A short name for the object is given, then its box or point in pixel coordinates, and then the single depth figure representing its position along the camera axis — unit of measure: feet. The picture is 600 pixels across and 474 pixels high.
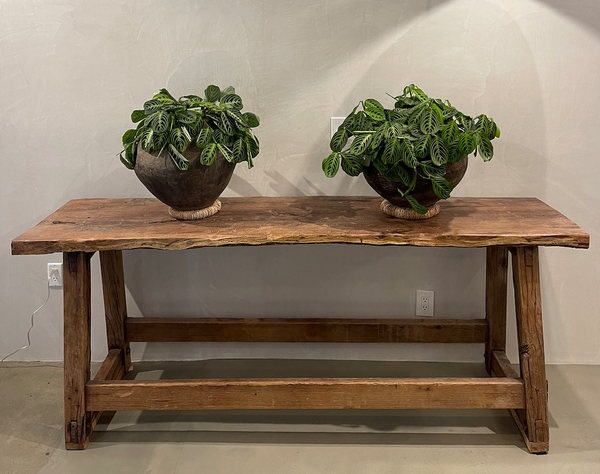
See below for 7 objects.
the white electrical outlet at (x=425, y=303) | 7.62
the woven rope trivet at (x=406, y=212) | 6.05
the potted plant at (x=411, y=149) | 5.59
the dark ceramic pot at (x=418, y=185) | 5.83
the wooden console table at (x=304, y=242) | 5.62
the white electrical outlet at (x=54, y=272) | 7.77
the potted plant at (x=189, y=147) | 5.72
